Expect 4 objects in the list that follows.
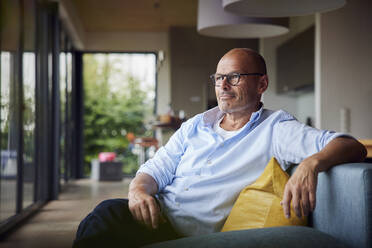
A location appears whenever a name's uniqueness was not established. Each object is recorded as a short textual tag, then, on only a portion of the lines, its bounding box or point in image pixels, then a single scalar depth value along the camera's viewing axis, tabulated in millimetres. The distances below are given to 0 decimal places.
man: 1479
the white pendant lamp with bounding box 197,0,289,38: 3961
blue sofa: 1305
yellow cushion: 1563
